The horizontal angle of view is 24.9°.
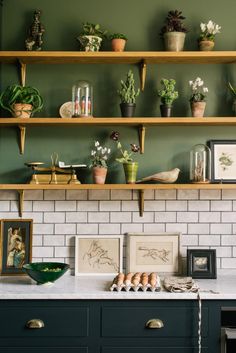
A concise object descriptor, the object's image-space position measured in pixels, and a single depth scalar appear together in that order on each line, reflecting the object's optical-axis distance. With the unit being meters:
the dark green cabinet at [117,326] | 3.17
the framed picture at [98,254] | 3.80
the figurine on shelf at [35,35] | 3.74
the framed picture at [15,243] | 3.80
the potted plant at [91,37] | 3.70
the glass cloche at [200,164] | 3.68
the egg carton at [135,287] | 3.23
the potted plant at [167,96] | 3.70
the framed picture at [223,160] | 3.81
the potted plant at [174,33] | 3.70
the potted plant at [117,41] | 3.71
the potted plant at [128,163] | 3.69
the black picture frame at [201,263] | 3.68
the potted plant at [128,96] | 3.69
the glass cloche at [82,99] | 3.68
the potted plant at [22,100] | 3.65
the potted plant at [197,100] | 3.70
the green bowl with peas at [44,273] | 3.30
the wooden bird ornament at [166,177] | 3.68
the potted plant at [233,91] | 3.79
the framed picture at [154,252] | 3.82
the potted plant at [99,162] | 3.68
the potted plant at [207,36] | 3.72
